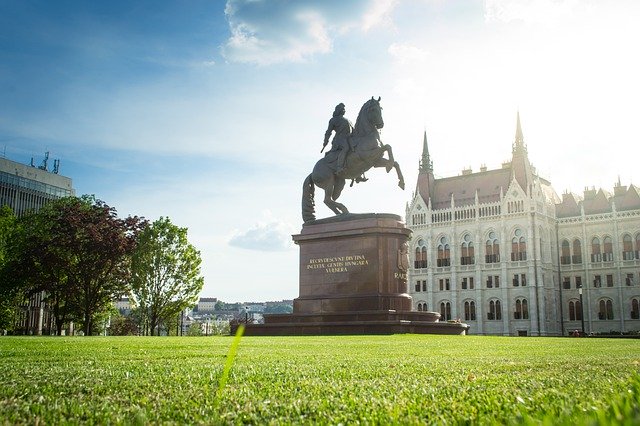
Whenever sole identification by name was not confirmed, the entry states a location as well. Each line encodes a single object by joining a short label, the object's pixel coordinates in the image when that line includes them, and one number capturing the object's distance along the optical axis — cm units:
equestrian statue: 2550
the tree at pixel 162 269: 4503
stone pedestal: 2256
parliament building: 8100
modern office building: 8369
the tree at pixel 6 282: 3944
